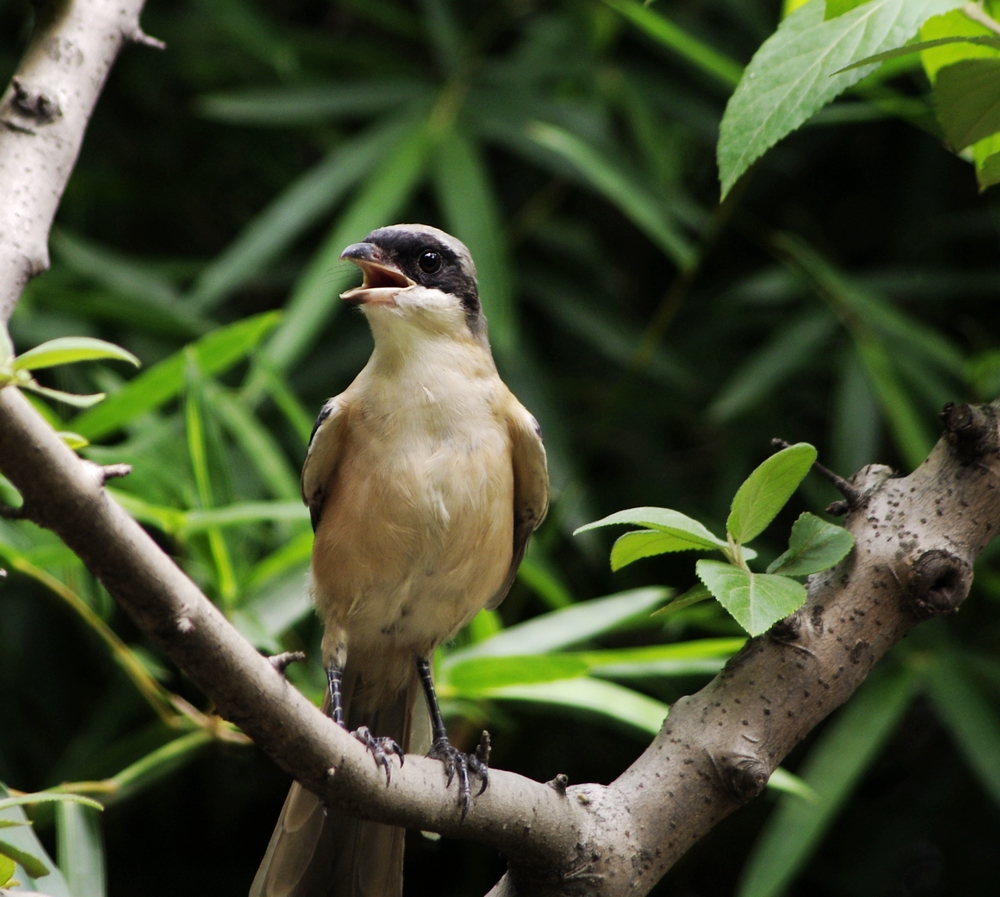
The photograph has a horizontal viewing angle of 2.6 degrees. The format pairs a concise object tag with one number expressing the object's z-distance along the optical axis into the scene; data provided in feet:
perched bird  17.78
